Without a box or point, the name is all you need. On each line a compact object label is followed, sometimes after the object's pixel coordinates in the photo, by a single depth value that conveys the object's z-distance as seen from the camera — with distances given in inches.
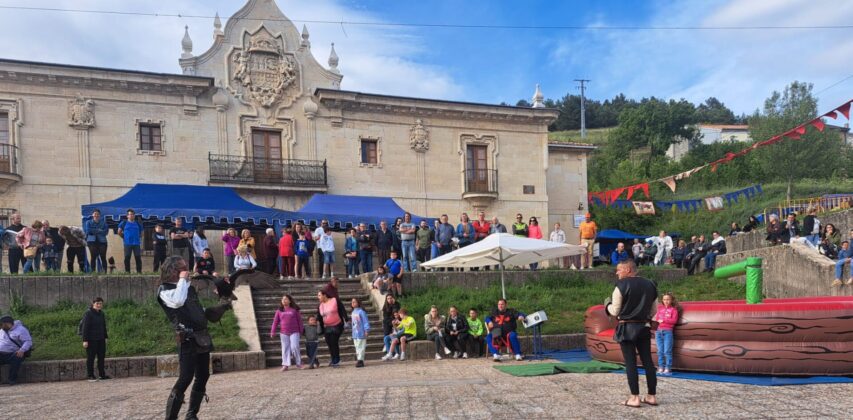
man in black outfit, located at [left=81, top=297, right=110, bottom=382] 471.8
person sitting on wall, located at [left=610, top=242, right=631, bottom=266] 856.9
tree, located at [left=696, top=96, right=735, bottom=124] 4069.9
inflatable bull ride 331.6
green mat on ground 389.1
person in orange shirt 835.4
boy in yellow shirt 557.6
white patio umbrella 573.0
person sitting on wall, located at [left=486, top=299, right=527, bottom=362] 531.8
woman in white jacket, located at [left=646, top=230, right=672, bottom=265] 939.3
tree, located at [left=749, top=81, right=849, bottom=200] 1403.8
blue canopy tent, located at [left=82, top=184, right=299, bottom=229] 785.6
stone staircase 565.0
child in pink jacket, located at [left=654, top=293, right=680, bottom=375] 382.6
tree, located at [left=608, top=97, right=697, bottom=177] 2667.3
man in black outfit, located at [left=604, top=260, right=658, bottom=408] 270.2
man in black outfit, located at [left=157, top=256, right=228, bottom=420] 242.8
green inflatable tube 392.7
